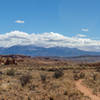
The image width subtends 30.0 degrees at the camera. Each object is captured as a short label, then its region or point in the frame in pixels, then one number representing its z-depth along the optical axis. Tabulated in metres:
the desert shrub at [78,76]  29.62
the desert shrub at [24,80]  22.86
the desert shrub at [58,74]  30.33
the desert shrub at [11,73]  33.53
